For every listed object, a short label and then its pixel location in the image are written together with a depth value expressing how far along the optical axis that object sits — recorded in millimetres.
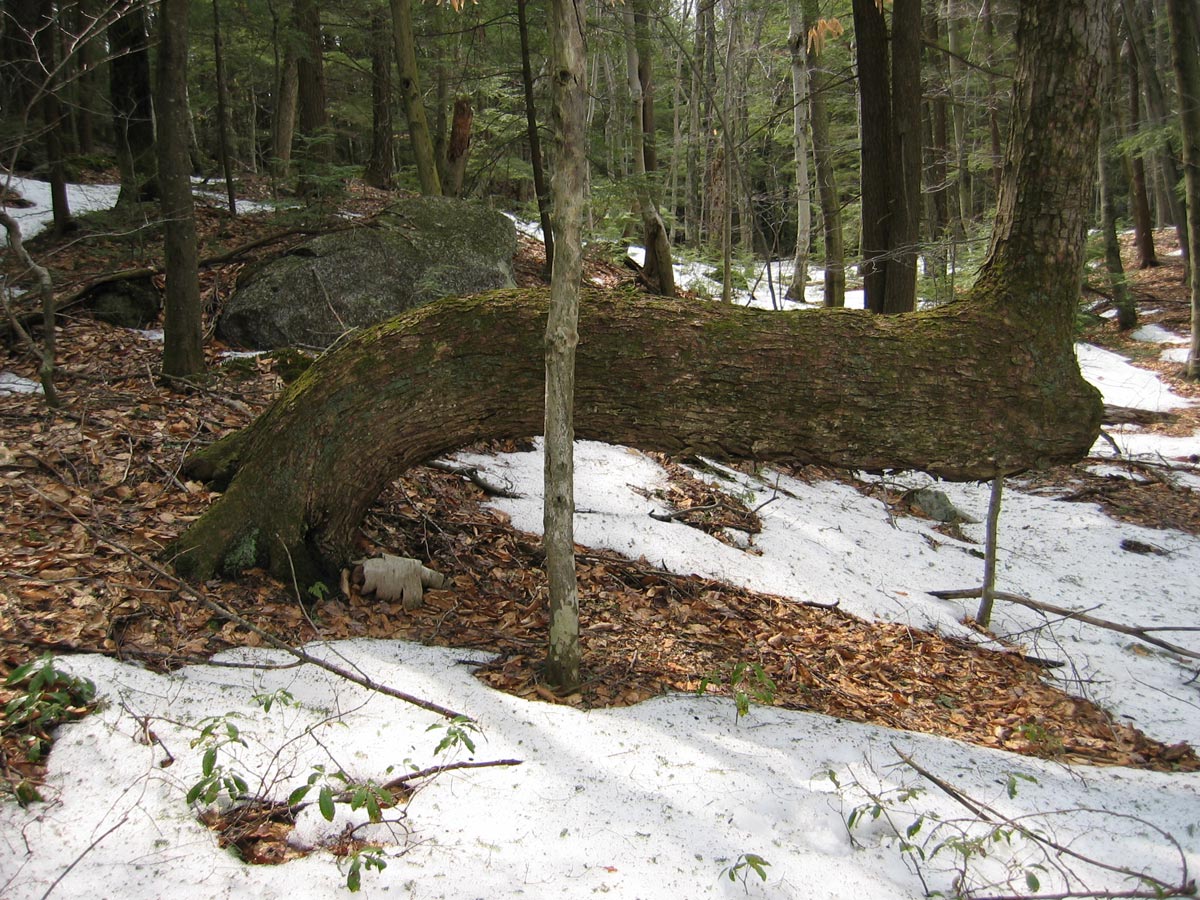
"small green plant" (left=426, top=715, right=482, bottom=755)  2617
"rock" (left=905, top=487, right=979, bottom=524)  7469
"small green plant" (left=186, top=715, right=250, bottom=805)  2348
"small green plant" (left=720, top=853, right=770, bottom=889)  2283
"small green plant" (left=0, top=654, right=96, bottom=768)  2521
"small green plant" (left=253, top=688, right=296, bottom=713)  2840
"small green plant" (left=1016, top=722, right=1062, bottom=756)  3674
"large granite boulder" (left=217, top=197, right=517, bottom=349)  6715
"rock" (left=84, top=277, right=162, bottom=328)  6344
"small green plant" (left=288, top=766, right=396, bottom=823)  2262
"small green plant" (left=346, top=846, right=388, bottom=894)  2133
